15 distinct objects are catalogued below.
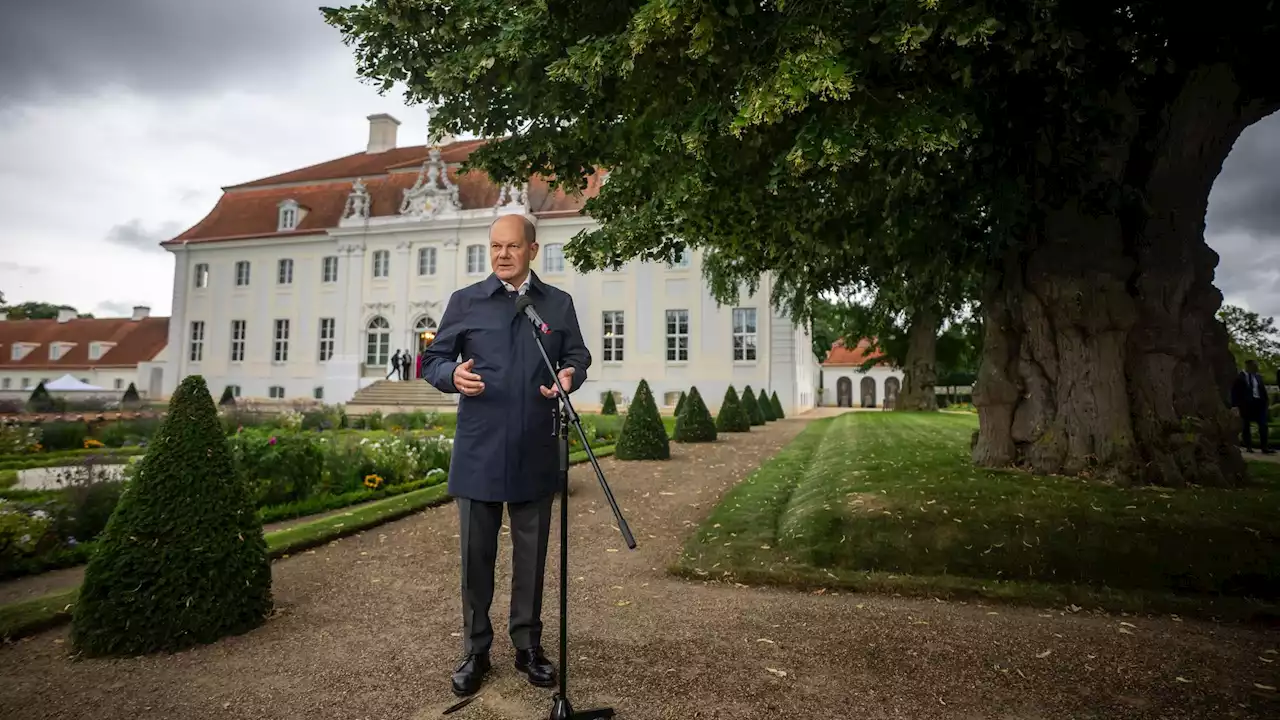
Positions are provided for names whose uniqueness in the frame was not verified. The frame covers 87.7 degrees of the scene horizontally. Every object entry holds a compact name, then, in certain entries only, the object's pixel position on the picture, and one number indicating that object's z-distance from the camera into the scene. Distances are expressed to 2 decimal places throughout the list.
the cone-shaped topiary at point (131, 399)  19.04
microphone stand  2.59
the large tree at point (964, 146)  4.44
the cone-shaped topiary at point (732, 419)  18.41
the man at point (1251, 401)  12.09
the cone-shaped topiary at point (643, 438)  11.91
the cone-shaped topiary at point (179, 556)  3.49
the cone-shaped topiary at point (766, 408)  24.42
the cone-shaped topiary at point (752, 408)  21.91
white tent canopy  24.66
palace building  29.97
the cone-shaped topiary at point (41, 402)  16.62
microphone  2.76
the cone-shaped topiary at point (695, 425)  15.39
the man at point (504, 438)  3.00
